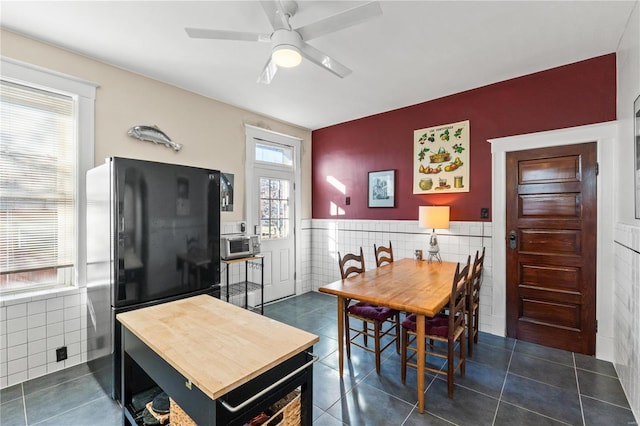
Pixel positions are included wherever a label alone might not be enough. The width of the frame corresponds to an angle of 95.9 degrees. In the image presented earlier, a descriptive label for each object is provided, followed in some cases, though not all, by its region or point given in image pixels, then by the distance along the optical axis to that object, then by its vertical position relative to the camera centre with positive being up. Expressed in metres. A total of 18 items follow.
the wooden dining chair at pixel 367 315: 2.40 -0.88
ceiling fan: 1.59 +1.08
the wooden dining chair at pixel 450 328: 2.02 -0.88
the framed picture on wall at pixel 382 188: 3.98 +0.35
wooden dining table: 1.94 -0.59
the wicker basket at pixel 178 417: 1.14 -0.83
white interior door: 4.00 +0.15
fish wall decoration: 2.85 +0.80
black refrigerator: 2.00 -0.22
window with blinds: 2.24 +0.23
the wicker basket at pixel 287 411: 1.13 -0.81
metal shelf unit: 3.37 -0.93
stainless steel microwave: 3.29 -0.38
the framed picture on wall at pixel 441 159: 3.38 +0.66
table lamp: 3.24 -0.05
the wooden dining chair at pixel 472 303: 2.36 -0.80
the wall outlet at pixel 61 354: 2.43 -1.18
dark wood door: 2.68 -0.34
